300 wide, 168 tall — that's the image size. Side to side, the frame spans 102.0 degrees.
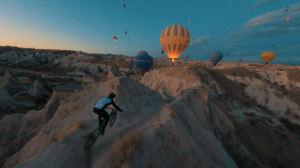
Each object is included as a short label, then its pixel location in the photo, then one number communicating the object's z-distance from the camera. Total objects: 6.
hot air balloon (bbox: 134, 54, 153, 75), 49.68
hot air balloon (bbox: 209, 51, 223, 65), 66.37
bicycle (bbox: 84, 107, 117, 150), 6.16
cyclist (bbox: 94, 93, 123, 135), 6.05
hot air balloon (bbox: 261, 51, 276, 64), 77.31
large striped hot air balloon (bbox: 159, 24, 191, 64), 41.28
